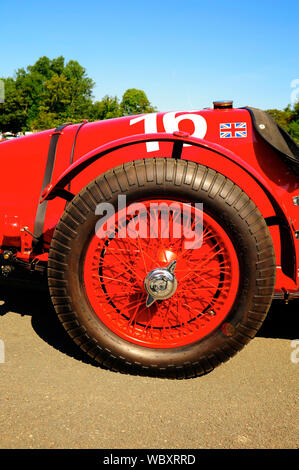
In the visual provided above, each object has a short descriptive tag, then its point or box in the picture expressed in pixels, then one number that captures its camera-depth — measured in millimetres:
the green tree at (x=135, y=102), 41156
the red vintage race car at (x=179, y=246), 1723
